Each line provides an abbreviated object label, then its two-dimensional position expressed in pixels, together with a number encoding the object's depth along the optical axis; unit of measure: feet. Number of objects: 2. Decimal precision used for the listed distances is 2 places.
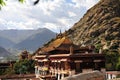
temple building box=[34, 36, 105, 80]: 95.12
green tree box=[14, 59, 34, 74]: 152.73
